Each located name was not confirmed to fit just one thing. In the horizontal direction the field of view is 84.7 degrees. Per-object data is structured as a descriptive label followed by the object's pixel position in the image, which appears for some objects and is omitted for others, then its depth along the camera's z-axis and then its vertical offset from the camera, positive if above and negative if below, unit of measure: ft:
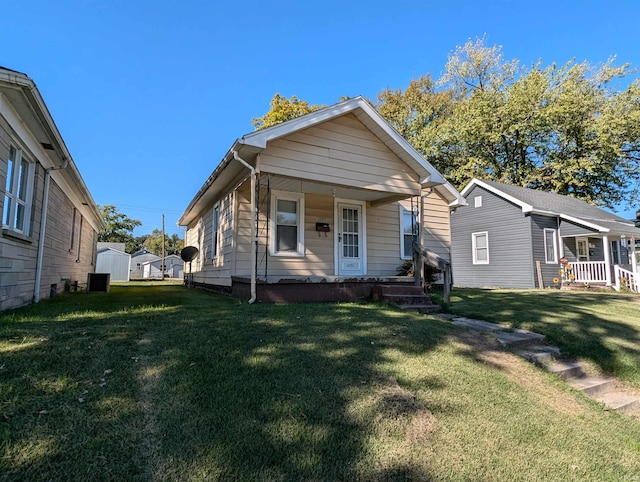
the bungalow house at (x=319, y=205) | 22.97 +5.83
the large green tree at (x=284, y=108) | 76.37 +36.04
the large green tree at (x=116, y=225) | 165.07 +22.85
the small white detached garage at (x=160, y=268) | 155.28 +2.07
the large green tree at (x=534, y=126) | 71.61 +32.02
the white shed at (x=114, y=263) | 96.89 +2.64
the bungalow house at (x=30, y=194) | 15.61 +4.74
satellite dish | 41.65 +2.36
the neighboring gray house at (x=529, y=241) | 50.21 +5.24
